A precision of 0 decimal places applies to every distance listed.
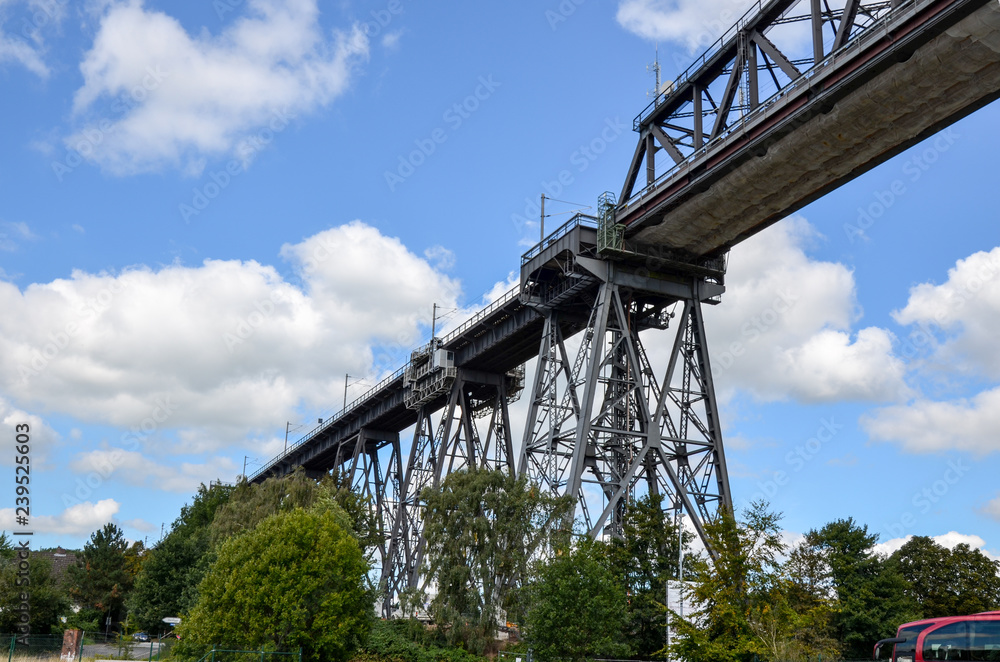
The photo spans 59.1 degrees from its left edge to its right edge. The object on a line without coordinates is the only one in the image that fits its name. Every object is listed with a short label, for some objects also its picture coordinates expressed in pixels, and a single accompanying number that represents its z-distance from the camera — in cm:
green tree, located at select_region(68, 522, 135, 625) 6147
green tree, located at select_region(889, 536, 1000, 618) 4984
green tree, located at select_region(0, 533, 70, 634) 4506
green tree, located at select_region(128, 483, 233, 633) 4972
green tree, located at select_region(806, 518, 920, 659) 4291
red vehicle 2002
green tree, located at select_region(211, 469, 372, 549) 4934
